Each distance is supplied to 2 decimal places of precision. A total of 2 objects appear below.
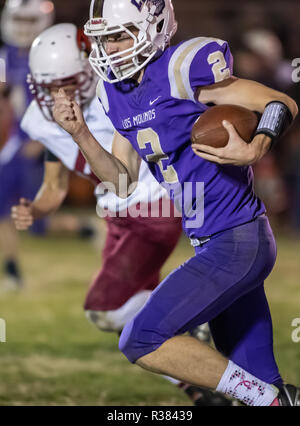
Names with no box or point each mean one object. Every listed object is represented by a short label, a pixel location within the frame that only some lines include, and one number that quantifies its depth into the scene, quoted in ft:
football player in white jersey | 20.97
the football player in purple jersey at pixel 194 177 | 15.35
